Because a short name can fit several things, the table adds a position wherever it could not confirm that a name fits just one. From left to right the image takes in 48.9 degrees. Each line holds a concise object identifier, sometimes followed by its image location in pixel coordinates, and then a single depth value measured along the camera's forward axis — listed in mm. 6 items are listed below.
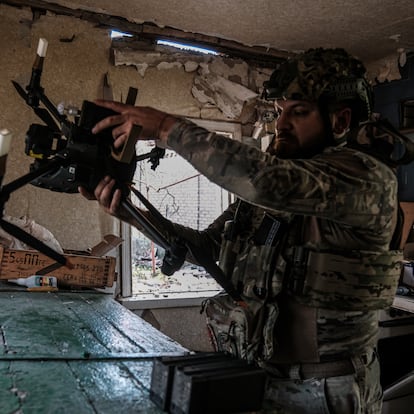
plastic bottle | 2234
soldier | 889
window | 3066
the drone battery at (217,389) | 803
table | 919
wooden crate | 2246
